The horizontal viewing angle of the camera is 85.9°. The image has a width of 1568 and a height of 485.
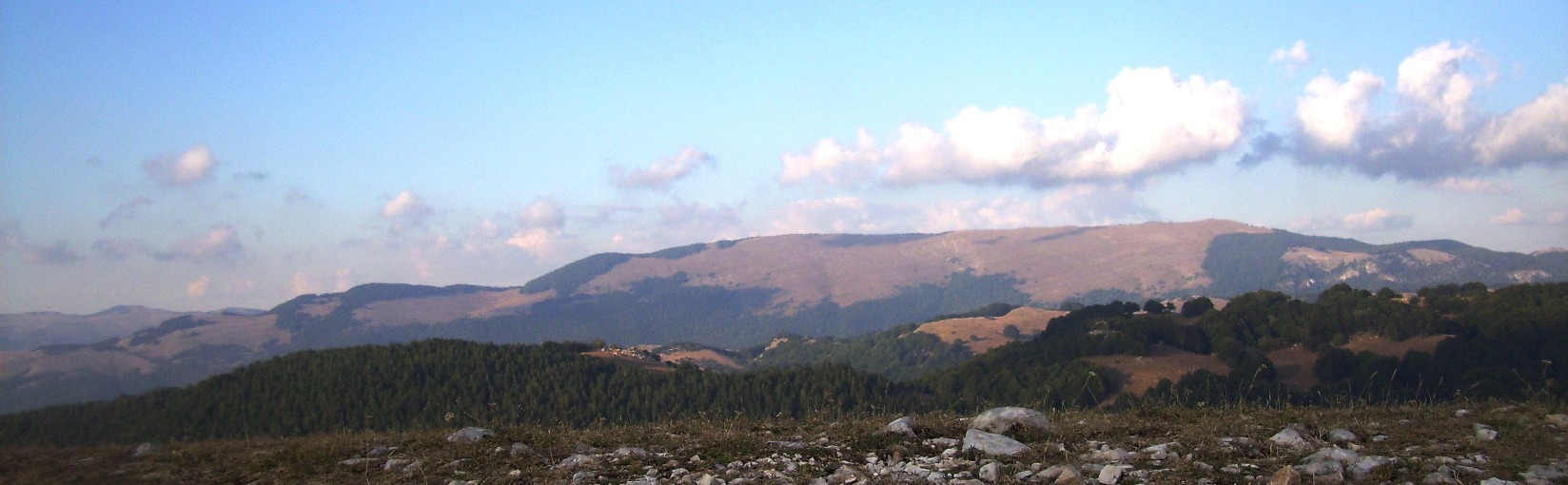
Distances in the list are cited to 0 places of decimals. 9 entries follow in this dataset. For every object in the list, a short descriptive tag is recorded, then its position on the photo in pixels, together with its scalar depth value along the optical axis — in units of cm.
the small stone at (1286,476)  880
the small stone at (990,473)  966
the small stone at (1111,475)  934
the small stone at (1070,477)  934
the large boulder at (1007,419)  1262
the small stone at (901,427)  1255
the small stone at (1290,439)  1069
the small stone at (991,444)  1100
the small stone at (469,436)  1306
